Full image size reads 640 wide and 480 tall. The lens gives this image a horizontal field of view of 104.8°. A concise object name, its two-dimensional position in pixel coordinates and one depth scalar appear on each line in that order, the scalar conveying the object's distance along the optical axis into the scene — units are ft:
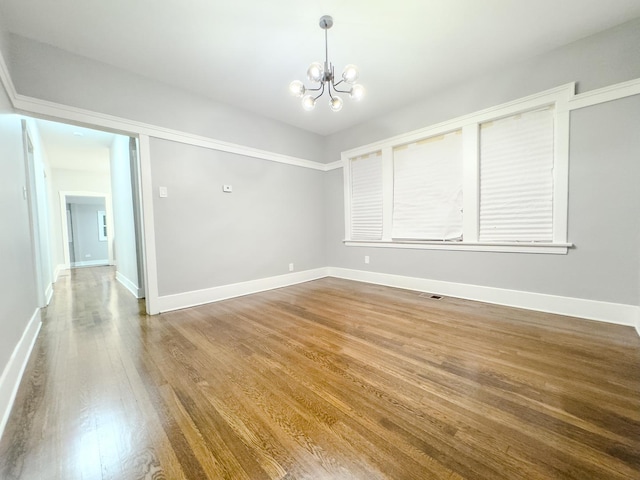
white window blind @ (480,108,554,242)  8.85
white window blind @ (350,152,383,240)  13.75
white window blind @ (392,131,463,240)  10.93
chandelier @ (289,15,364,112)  6.77
